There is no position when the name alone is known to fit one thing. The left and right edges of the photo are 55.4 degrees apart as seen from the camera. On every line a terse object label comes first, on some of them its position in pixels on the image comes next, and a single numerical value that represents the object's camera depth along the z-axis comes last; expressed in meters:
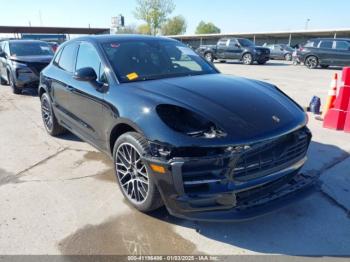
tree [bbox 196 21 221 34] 94.88
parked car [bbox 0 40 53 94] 10.09
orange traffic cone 6.39
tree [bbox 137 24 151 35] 60.73
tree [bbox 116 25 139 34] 71.12
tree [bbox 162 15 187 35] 73.32
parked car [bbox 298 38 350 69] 17.99
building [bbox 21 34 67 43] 44.76
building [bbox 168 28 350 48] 35.41
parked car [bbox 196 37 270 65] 22.34
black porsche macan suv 2.74
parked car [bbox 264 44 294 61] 28.59
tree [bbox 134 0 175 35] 57.09
